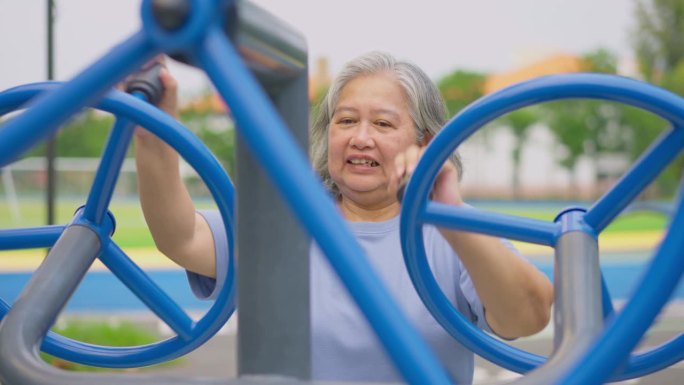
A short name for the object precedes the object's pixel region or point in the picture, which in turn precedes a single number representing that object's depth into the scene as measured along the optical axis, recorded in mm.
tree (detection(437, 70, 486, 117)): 22484
